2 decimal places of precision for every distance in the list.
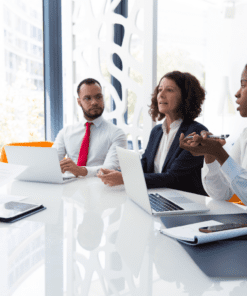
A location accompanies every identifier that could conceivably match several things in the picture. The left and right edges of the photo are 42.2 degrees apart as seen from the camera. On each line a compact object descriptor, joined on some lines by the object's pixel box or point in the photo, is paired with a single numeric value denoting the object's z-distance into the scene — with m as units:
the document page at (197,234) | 0.91
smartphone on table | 0.95
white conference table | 0.73
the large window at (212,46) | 4.18
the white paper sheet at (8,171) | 1.40
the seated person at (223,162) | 1.32
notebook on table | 0.78
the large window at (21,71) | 3.62
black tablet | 1.20
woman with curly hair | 1.94
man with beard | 2.73
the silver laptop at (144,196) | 1.27
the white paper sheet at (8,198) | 1.44
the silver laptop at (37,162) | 1.77
